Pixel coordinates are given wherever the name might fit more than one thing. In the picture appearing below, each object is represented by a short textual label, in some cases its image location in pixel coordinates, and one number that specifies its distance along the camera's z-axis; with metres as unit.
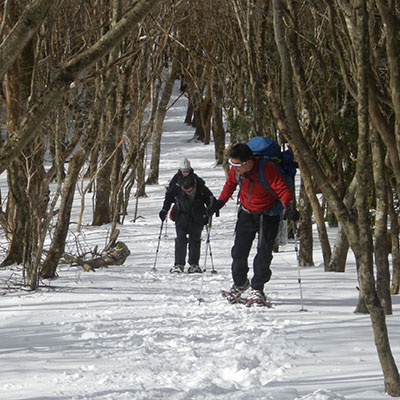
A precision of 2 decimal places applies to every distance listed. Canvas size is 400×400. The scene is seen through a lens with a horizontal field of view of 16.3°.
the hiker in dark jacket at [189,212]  21.55
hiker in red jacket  14.55
